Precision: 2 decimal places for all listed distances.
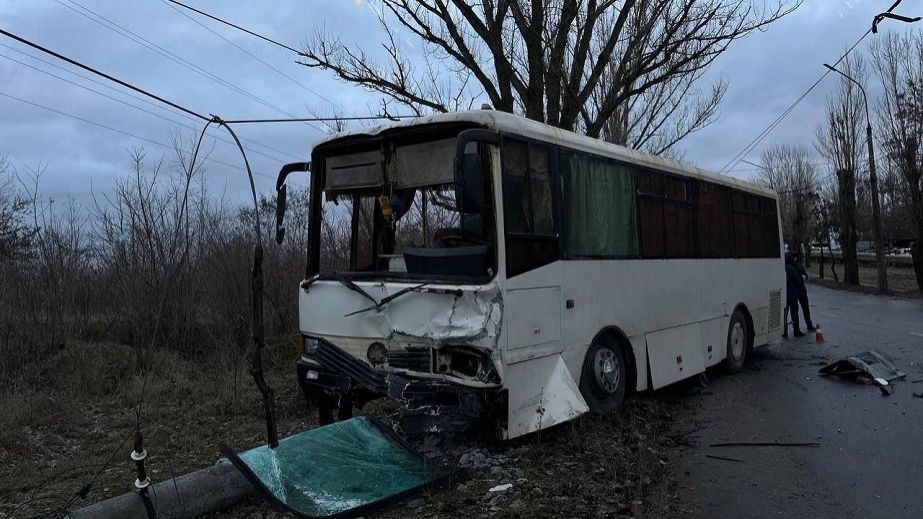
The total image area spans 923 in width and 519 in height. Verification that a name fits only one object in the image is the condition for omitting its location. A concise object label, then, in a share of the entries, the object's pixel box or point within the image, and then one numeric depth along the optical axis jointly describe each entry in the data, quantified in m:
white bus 5.57
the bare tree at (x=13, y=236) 11.69
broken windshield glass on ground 4.80
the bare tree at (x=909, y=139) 27.73
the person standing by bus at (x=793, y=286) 14.94
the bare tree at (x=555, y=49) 12.89
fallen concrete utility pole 4.32
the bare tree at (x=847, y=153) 32.41
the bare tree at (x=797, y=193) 45.19
